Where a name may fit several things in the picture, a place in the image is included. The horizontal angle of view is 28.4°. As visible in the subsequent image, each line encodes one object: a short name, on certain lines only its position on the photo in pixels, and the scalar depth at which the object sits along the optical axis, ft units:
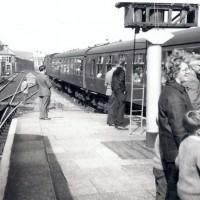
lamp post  24.20
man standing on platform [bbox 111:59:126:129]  31.71
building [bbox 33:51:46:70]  445.78
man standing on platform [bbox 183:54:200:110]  18.31
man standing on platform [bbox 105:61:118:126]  33.61
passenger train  31.81
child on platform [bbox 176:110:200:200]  10.07
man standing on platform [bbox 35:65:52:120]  38.93
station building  305.69
